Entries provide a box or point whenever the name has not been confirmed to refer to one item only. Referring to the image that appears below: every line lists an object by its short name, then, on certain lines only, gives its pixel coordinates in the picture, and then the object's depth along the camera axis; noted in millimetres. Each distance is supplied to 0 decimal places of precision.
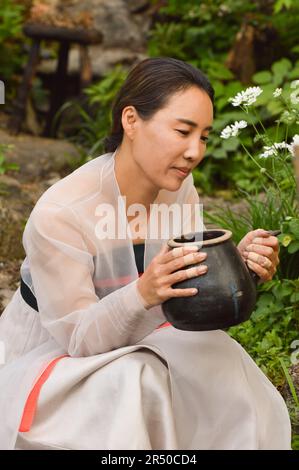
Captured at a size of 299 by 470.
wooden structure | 7398
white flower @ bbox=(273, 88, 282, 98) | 3812
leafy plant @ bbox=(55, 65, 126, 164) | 7098
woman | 2691
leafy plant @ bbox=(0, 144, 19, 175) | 5713
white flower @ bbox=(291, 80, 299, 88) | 3899
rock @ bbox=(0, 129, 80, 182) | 6582
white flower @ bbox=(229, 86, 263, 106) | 3805
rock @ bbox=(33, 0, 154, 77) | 8320
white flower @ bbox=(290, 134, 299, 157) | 3318
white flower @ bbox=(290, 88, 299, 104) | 3873
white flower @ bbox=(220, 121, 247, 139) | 3850
